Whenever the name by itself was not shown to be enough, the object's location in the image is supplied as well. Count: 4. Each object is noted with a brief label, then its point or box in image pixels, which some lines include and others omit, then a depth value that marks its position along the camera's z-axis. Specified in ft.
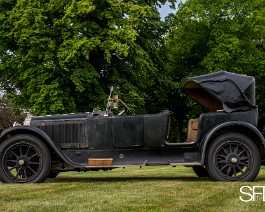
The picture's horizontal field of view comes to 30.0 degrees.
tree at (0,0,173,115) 72.33
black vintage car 29.84
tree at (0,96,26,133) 126.82
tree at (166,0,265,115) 99.55
